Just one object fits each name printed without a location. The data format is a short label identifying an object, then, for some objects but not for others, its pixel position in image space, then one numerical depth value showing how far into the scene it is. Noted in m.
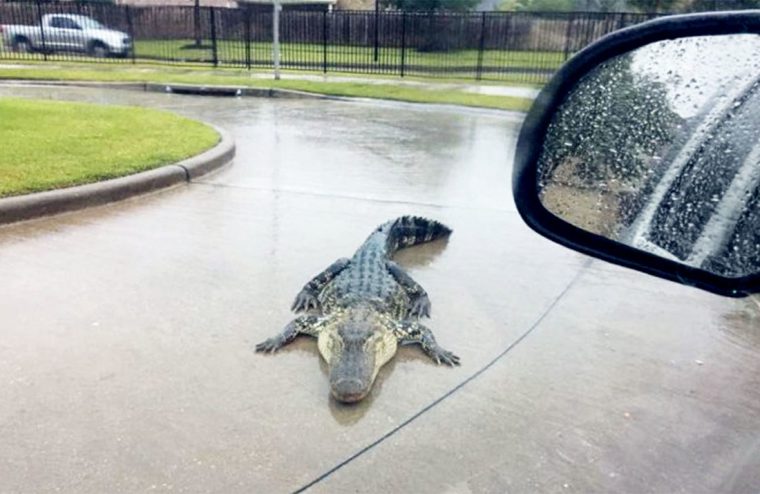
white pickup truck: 25.31
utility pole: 17.83
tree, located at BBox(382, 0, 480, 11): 34.47
